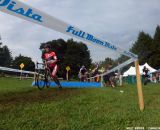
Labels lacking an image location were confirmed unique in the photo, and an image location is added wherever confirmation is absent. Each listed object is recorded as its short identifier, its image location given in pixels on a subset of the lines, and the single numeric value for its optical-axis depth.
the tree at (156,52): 38.41
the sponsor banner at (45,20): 2.15
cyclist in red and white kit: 5.15
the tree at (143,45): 41.64
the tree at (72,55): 24.39
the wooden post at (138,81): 3.20
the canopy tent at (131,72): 20.67
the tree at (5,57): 39.19
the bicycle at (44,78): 5.38
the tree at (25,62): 36.20
